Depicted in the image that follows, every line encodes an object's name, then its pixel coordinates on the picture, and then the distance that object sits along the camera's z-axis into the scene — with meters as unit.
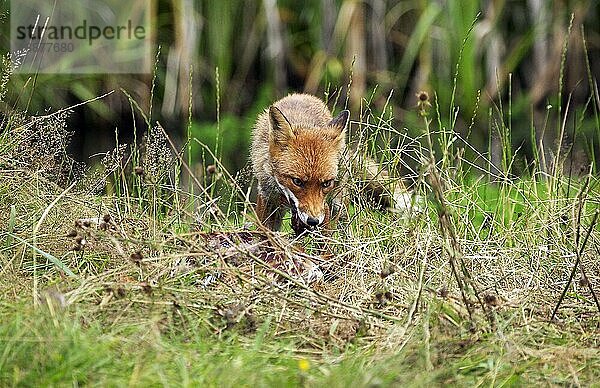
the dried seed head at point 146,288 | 6.49
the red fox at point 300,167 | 9.80
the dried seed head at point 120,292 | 6.47
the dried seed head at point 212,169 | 6.74
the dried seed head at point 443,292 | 6.36
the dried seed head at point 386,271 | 6.61
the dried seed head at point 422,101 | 6.05
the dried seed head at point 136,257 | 6.58
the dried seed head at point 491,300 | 6.27
